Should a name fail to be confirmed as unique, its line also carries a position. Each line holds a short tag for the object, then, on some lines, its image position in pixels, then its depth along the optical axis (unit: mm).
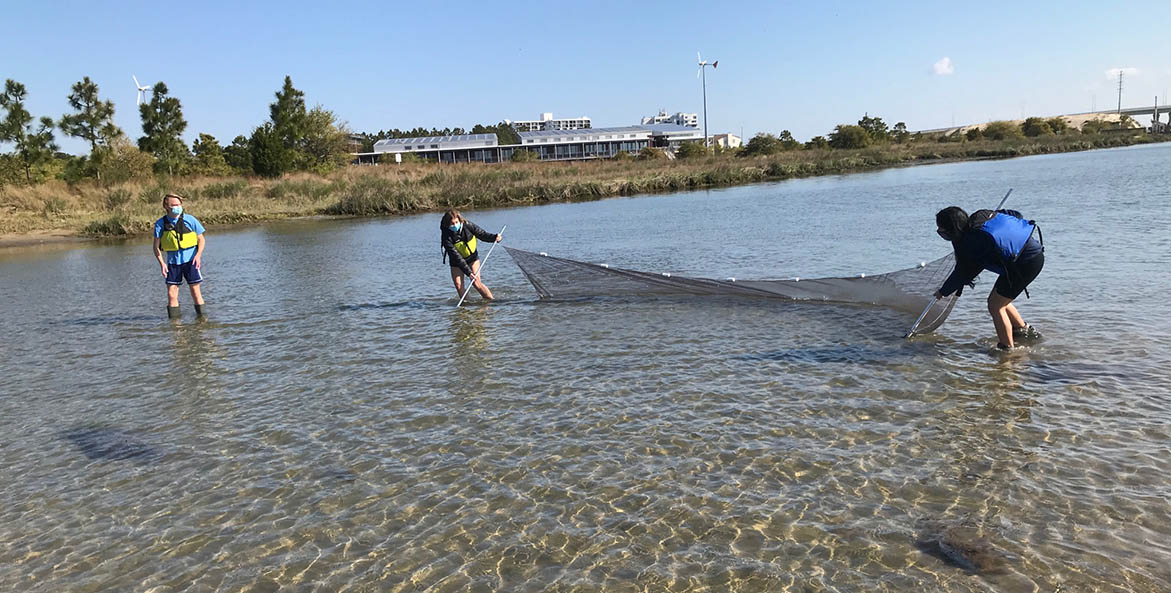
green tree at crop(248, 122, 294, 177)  52406
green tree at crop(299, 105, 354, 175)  62375
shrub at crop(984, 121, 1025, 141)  89625
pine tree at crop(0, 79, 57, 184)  42969
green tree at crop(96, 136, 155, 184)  44344
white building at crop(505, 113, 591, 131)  191375
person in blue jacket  7426
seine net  9961
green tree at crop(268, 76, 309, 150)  59812
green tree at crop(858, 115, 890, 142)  89031
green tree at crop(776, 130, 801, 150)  84838
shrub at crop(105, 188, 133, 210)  38044
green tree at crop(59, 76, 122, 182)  47906
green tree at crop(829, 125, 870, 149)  81688
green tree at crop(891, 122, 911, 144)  92838
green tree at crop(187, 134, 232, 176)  52000
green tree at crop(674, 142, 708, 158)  74044
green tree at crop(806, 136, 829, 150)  84562
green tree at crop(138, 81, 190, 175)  54000
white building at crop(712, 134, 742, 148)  160225
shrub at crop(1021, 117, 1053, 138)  92688
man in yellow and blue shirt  11852
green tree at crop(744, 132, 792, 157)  79188
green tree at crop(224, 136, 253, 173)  54188
